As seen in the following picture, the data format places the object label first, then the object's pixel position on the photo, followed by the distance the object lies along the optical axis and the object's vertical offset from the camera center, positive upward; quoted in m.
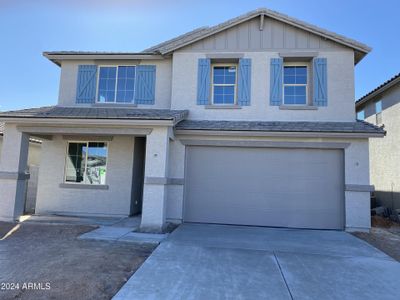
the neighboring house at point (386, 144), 13.47 +2.13
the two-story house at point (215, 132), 9.63 +1.52
